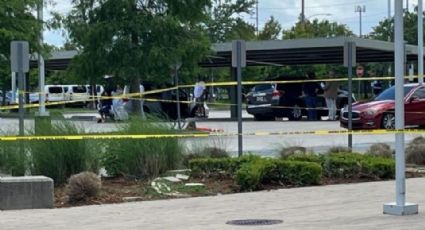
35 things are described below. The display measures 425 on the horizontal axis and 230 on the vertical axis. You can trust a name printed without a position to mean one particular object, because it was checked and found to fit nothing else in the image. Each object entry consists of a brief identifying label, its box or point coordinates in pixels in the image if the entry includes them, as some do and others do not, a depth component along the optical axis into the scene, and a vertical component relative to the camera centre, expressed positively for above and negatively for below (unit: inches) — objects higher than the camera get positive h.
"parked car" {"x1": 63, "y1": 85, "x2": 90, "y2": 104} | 2819.9 +65.6
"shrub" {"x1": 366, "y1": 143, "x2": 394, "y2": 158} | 622.2 -32.6
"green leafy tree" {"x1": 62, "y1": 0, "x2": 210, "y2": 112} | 1044.5 +90.8
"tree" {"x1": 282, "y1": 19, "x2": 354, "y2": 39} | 3028.3 +297.2
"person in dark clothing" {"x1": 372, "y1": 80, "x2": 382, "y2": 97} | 2211.6 +52.2
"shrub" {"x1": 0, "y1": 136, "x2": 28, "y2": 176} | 518.0 -29.9
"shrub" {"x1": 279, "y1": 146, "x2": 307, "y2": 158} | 588.0 -30.4
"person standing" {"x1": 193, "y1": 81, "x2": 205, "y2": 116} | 1231.9 +15.1
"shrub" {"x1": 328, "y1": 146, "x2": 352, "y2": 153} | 617.0 -31.4
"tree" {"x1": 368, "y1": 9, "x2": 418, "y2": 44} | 2962.6 +283.6
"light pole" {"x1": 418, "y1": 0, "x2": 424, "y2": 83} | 1443.2 +96.1
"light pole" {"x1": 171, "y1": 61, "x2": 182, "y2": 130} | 1044.2 +50.3
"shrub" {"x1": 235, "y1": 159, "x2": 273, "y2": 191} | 495.2 -39.0
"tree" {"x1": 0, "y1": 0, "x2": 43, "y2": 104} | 922.7 +94.9
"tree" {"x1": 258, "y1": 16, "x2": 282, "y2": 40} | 3383.4 +310.7
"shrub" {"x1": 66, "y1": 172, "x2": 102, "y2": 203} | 458.3 -42.0
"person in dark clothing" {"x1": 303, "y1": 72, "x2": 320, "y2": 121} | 1364.4 +18.2
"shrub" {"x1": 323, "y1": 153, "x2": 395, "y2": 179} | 545.3 -39.0
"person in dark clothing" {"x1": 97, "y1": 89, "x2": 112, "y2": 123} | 1384.1 -1.8
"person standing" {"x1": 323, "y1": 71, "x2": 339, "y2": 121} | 1298.0 +17.3
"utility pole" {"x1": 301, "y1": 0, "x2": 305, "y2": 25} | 3324.8 +381.7
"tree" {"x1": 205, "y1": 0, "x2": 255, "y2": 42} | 2965.1 +304.7
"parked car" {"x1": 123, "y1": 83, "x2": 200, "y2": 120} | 1283.2 +5.0
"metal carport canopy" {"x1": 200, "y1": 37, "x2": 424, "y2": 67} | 1366.9 +97.8
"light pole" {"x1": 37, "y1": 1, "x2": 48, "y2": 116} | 1033.7 +74.6
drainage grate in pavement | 383.2 -51.7
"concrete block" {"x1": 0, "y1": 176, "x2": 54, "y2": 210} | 439.2 -43.3
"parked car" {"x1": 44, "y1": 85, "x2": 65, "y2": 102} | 2644.7 +58.6
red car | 978.1 -5.8
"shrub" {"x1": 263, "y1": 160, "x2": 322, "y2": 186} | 514.6 -39.7
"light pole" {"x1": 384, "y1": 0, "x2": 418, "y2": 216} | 389.4 -7.1
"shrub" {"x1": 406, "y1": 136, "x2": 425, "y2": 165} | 629.6 -35.4
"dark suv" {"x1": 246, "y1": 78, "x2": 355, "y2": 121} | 1374.3 +8.9
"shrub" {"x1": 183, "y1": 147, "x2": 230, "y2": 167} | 588.7 -31.2
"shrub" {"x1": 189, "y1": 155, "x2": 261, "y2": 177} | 534.0 -36.1
